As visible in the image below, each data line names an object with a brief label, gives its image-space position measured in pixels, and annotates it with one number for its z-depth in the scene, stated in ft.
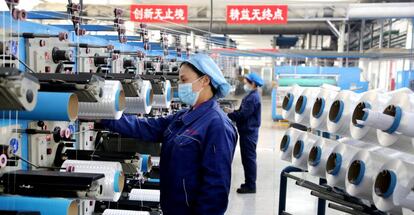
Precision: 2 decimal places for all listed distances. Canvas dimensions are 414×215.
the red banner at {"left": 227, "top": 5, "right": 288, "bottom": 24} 23.71
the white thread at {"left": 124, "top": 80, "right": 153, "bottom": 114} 7.36
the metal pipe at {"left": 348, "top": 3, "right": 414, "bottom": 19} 23.53
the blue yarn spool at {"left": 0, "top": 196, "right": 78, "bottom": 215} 5.29
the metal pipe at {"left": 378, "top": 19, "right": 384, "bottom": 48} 32.17
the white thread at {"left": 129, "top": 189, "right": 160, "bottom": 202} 10.21
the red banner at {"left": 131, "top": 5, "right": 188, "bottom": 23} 24.34
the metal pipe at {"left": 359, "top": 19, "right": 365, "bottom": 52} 33.93
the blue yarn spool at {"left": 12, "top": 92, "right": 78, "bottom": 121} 5.15
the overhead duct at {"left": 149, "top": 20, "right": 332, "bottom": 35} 38.16
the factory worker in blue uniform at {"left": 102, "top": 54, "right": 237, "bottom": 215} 6.25
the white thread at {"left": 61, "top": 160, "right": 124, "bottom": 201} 6.23
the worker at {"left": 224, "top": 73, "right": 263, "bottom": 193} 15.71
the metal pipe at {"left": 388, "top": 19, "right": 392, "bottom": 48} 30.76
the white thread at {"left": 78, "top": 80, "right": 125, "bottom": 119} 6.07
